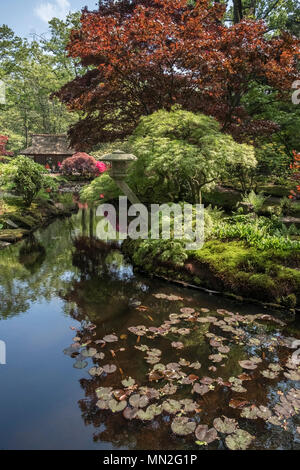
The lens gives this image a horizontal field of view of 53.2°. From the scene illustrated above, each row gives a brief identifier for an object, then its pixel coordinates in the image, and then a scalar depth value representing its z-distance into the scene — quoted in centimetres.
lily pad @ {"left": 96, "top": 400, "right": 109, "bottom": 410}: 303
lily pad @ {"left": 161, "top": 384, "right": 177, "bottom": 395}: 321
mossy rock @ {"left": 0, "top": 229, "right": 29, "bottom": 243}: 961
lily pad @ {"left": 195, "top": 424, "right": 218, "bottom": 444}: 266
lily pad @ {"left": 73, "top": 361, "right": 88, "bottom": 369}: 374
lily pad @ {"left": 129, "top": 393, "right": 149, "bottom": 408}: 303
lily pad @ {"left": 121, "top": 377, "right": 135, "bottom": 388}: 332
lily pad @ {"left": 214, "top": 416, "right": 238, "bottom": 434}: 274
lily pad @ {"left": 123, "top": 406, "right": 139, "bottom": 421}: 290
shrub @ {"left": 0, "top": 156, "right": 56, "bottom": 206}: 1169
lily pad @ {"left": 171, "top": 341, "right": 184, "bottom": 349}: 408
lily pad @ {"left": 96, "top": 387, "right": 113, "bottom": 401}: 316
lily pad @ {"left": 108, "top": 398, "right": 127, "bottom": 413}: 299
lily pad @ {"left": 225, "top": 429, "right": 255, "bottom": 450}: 259
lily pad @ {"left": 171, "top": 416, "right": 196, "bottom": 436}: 273
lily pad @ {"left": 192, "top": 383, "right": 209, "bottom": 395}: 319
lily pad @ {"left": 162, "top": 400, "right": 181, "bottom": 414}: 296
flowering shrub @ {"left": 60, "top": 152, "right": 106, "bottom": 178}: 2523
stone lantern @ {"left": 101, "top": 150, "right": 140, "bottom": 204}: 697
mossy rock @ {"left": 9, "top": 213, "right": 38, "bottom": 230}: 1101
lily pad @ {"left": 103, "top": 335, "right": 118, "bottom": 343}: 419
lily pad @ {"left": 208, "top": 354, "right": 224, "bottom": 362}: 379
